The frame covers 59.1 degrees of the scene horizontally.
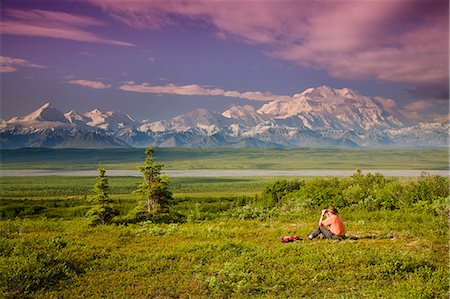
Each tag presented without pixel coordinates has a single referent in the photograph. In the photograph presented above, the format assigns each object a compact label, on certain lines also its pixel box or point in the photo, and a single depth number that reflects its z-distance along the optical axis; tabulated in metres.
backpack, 21.30
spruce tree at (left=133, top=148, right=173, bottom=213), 34.50
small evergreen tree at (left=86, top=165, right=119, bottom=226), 30.19
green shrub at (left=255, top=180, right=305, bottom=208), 58.09
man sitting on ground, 21.39
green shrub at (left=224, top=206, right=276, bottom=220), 34.47
